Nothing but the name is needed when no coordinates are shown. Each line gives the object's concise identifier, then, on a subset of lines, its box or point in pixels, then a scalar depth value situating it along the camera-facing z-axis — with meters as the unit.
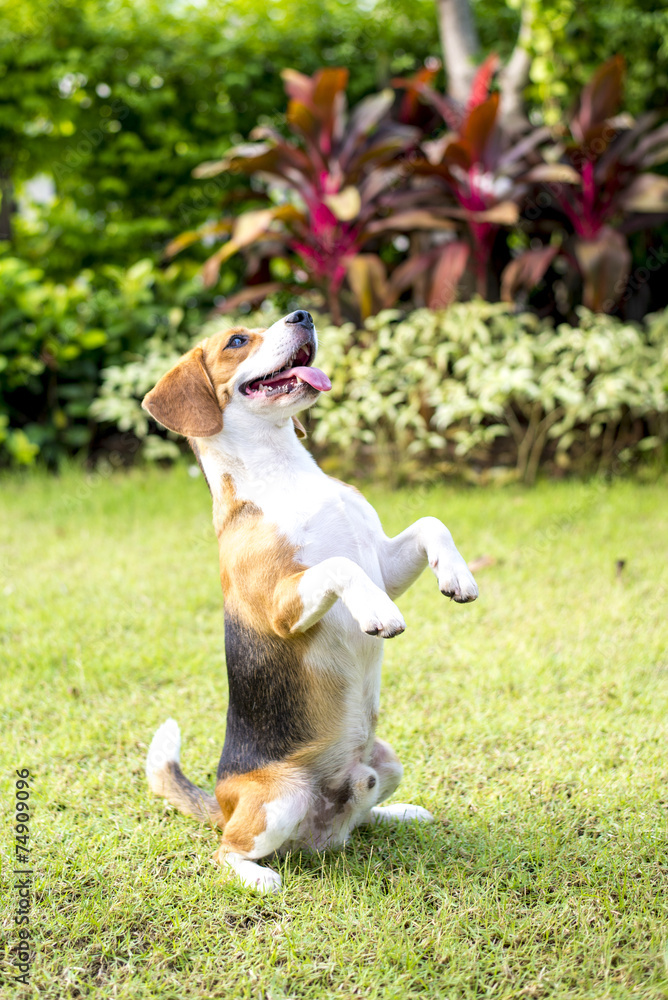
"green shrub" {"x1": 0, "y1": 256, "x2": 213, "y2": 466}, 6.92
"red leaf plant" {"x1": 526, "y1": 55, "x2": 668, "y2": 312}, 5.89
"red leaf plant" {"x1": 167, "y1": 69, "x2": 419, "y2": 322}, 6.27
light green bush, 5.75
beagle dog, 2.28
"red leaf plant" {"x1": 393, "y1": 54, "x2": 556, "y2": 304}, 5.91
